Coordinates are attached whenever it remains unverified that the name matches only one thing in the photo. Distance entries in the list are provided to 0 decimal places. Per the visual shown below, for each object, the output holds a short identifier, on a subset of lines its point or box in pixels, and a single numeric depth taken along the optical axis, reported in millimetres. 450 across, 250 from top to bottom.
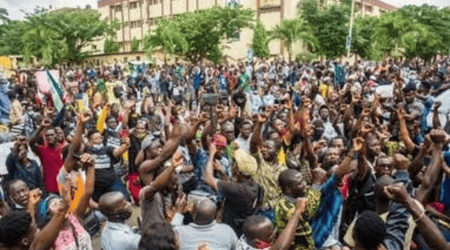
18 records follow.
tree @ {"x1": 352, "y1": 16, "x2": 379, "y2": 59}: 38500
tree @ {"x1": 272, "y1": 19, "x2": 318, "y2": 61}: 40750
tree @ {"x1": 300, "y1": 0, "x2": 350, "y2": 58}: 39938
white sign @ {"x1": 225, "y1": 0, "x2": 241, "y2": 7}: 40094
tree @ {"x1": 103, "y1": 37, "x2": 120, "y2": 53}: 52844
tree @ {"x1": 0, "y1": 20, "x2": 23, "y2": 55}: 44562
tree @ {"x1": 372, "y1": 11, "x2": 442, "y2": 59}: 41094
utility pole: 24772
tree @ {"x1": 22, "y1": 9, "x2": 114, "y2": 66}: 37781
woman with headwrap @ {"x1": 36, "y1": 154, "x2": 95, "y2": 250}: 3262
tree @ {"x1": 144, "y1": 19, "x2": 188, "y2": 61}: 37138
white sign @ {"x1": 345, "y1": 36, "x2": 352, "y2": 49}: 24778
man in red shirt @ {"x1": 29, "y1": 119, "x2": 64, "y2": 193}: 5738
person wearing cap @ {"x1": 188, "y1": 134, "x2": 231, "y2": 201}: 4865
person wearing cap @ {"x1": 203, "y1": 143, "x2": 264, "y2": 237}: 4195
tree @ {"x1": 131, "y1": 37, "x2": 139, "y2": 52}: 49019
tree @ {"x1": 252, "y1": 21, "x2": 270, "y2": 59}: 41562
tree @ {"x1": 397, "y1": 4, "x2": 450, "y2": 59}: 45219
